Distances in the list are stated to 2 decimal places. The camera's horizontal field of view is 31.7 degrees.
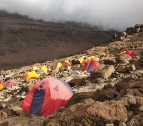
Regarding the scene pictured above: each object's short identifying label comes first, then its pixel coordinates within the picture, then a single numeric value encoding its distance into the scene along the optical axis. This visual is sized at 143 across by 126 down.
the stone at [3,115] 5.95
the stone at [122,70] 8.95
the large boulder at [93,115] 3.64
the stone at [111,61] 12.68
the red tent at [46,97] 6.43
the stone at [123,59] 12.44
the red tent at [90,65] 14.09
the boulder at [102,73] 8.57
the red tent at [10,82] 15.54
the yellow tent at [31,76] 16.60
